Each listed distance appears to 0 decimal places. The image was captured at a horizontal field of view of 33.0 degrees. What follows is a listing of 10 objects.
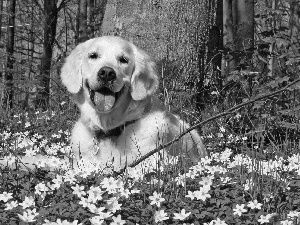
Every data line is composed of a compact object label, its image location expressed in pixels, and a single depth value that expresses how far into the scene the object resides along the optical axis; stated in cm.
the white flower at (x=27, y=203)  231
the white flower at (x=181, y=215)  220
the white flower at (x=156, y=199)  239
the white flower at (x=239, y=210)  229
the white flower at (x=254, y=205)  238
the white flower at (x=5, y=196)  240
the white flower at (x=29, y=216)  207
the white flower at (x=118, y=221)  212
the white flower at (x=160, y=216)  221
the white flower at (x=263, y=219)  220
